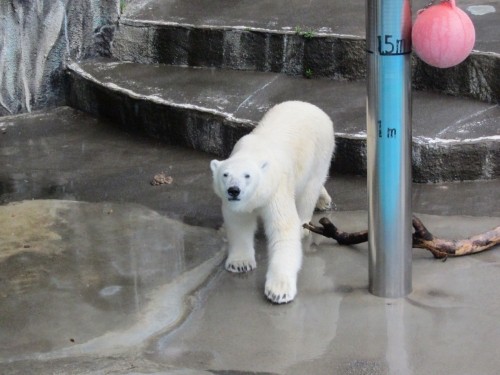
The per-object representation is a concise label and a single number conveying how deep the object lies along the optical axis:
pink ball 6.49
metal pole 6.82
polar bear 7.70
